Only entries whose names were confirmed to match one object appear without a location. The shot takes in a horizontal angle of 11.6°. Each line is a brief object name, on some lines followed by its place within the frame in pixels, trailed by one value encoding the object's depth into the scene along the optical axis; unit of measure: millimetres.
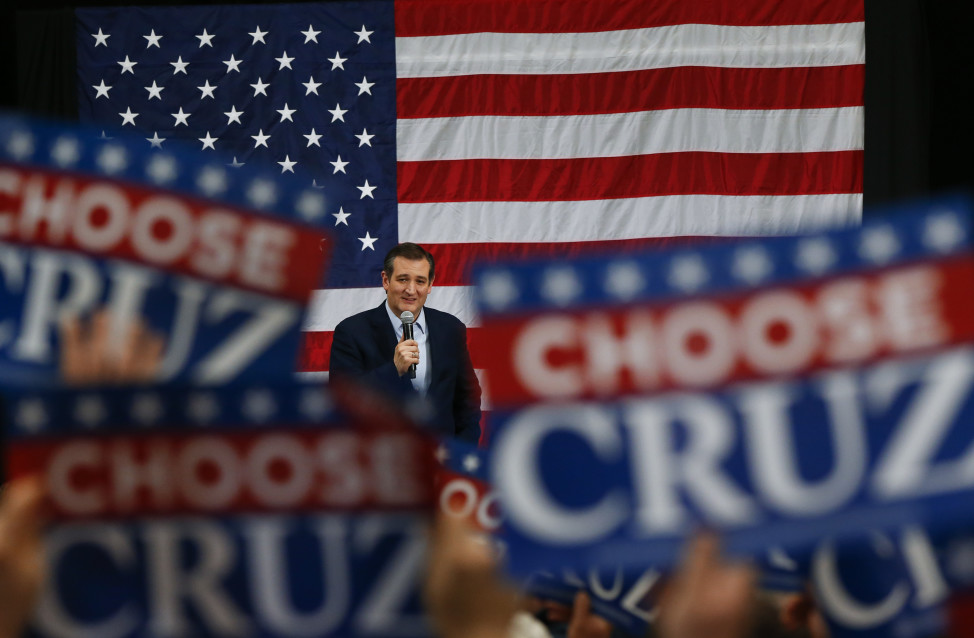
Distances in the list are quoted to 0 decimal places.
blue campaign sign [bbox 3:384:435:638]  6296
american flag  19674
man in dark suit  18072
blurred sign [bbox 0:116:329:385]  6931
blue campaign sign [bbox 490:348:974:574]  5720
